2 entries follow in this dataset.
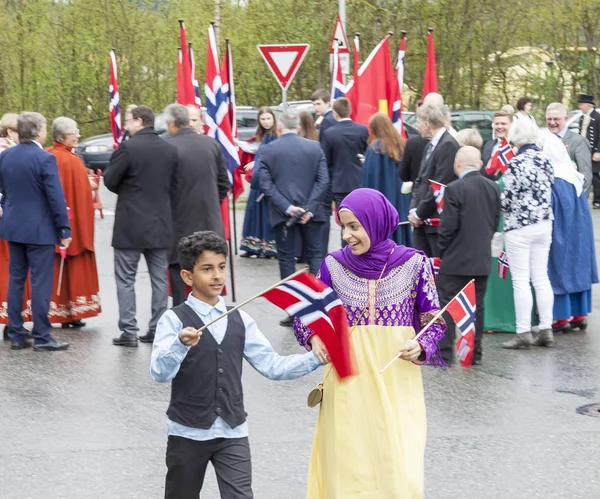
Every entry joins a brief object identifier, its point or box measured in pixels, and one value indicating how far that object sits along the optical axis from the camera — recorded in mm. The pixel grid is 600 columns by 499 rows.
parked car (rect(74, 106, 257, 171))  27828
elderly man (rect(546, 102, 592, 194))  12977
